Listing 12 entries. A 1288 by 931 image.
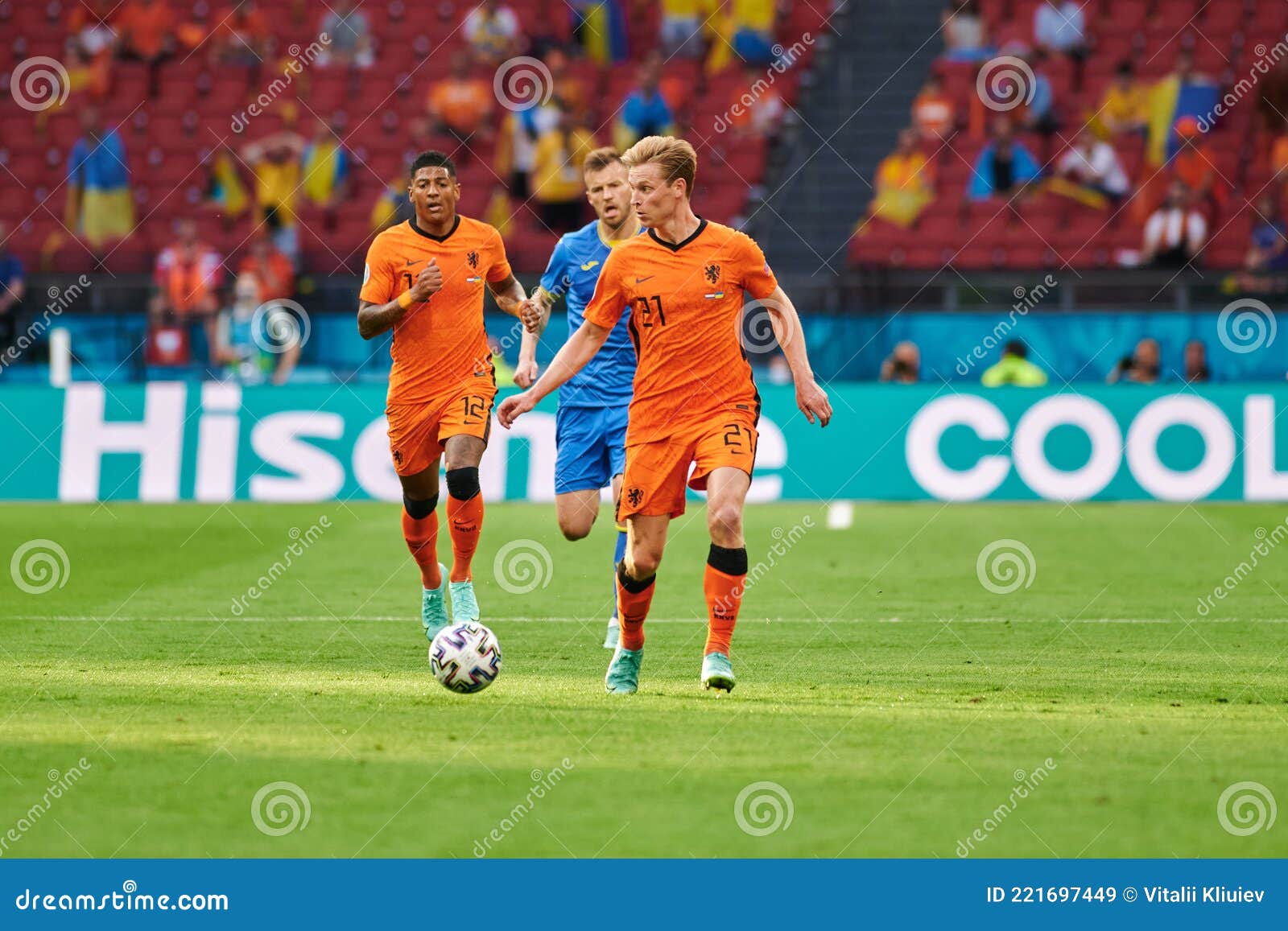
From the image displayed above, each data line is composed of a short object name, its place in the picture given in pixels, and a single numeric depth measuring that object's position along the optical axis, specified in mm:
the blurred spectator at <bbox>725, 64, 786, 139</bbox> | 26734
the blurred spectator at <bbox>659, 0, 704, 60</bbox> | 27641
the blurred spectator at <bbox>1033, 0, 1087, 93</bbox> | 26312
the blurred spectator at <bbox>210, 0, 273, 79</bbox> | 28781
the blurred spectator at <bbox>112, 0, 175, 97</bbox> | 28922
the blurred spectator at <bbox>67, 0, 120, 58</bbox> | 29047
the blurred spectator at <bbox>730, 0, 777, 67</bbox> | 27328
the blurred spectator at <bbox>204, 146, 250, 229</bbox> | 26531
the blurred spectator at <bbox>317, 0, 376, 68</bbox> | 28672
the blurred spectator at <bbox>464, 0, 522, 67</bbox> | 26797
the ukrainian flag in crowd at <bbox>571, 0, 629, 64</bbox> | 27891
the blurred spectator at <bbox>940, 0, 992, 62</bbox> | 26438
